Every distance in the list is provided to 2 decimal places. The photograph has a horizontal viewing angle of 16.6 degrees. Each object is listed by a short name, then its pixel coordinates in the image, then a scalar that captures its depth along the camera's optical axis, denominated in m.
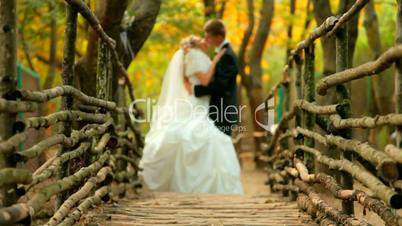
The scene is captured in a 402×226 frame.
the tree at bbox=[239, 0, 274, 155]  29.68
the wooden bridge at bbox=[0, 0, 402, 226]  6.21
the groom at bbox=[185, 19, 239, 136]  19.81
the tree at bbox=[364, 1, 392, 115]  22.96
